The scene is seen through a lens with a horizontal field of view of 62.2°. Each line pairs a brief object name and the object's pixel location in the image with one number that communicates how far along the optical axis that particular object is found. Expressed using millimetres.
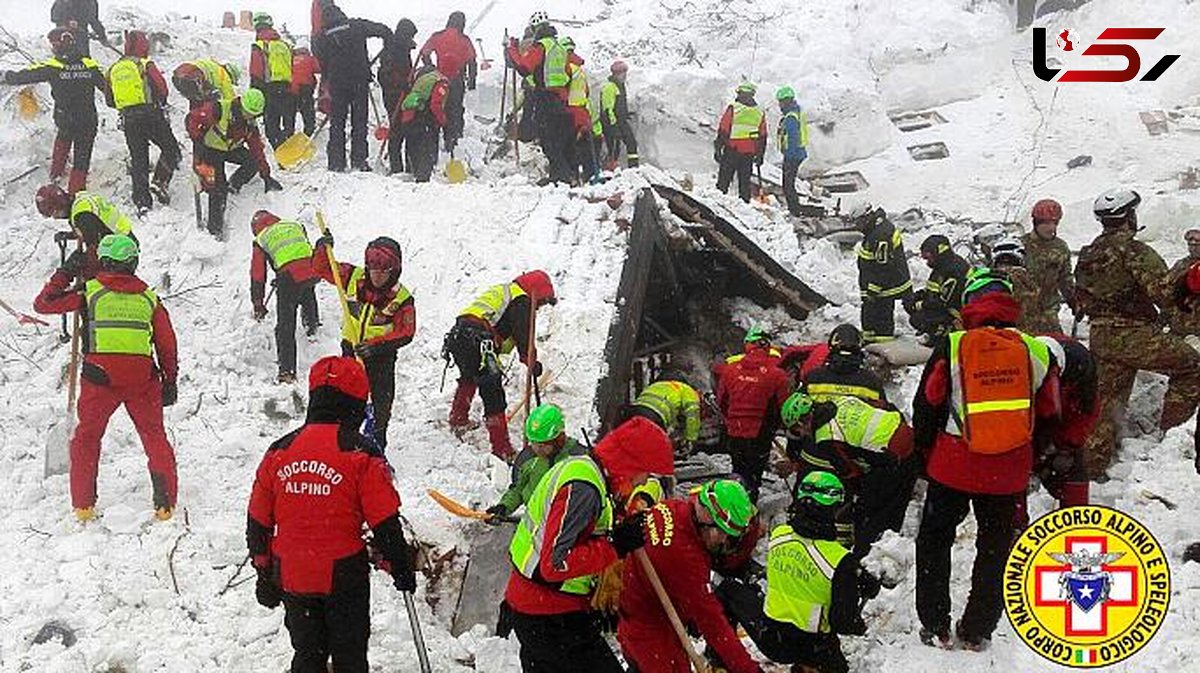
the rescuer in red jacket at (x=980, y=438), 4500
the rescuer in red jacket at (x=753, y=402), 7023
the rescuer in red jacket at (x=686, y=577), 4332
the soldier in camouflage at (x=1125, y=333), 6109
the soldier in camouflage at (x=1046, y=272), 7504
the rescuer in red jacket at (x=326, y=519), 4363
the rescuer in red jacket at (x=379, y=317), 6988
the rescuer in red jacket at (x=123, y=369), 6406
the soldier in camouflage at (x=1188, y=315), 6426
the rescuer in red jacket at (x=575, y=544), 4027
